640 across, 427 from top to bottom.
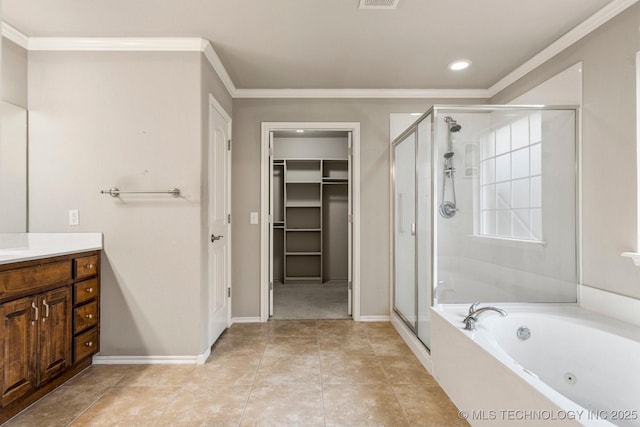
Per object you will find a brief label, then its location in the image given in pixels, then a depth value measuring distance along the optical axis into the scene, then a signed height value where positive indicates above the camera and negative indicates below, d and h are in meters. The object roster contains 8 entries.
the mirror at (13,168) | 2.22 +0.34
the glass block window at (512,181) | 2.39 +0.27
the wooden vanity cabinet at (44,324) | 1.69 -0.65
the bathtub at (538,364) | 1.27 -0.75
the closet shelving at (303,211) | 5.36 +0.08
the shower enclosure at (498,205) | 2.31 +0.08
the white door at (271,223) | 3.44 -0.08
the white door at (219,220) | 2.70 -0.04
